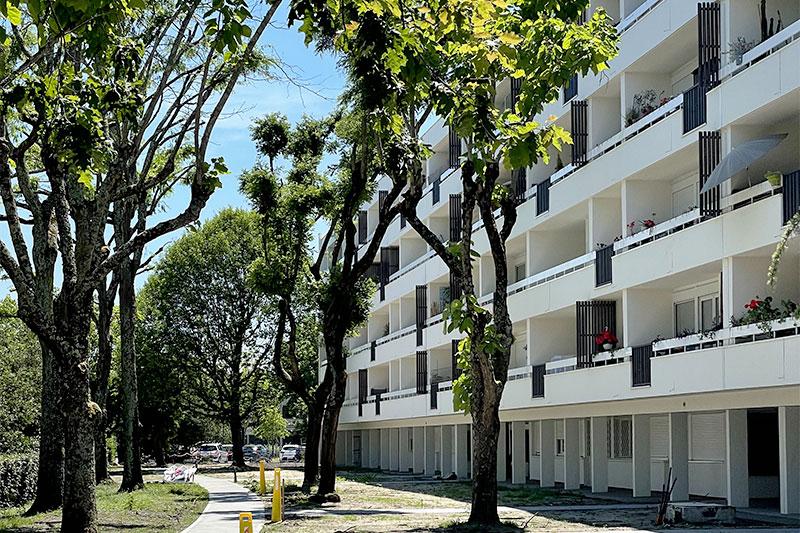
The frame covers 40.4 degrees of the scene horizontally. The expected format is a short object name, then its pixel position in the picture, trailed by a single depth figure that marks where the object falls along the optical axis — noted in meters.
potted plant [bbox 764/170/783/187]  20.55
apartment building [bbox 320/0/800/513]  21.80
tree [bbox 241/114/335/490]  34.41
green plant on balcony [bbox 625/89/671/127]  28.11
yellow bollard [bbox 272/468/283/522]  22.73
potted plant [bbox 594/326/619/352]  28.19
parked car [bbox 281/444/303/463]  85.00
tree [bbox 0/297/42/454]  58.31
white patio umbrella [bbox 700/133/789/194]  21.05
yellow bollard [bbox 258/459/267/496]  33.72
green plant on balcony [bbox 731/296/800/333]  20.23
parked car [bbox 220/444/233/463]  85.78
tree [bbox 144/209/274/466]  61.59
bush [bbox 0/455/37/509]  27.84
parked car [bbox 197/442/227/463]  84.87
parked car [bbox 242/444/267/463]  89.72
